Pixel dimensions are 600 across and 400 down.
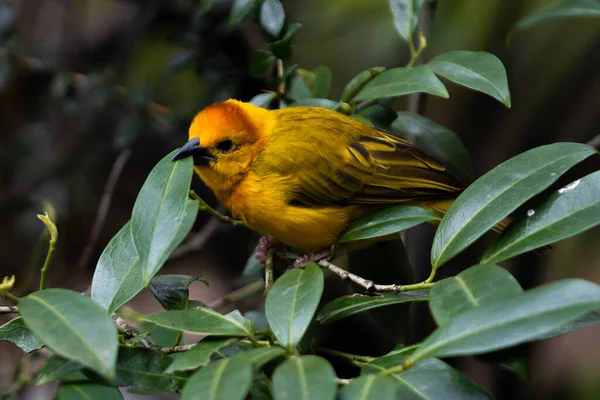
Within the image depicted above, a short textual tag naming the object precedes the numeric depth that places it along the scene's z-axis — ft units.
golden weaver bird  14.97
